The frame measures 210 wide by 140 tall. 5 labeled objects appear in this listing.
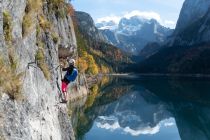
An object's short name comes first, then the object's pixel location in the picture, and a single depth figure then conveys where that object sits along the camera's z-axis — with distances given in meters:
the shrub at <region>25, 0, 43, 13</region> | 11.20
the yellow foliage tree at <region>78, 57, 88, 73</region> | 62.24
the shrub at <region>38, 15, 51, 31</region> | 14.96
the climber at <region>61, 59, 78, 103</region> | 11.73
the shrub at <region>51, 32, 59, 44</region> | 18.65
